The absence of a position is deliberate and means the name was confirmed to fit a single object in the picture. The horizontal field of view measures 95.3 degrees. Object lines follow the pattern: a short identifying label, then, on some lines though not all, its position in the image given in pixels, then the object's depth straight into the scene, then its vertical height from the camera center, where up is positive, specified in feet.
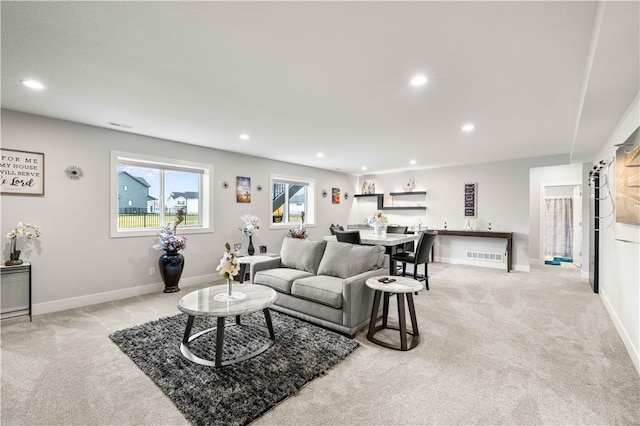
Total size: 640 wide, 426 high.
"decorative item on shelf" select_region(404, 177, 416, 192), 25.62 +2.61
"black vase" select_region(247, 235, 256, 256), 17.53 -2.08
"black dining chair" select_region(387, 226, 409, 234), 21.18 -1.11
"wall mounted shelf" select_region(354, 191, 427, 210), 25.17 +1.55
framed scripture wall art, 10.91 +1.67
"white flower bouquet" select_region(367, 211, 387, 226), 18.60 -0.36
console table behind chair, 19.99 -1.50
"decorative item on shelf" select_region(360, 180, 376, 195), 28.30 +2.68
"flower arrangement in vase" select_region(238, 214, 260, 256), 17.63 -0.74
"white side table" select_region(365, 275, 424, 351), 8.69 -2.99
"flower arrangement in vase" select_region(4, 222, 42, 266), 10.70 -0.75
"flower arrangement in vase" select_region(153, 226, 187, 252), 14.37 -1.31
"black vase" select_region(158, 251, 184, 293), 14.23 -2.64
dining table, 15.35 -1.42
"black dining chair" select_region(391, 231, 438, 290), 14.87 -2.13
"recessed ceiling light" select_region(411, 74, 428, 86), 8.16 +3.86
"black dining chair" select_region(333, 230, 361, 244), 16.08 -1.25
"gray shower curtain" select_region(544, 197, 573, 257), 23.82 -1.01
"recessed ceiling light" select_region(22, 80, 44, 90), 8.63 +3.97
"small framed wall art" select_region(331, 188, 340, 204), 26.43 +1.73
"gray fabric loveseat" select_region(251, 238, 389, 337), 9.55 -2.44
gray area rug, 6.13 -3.94
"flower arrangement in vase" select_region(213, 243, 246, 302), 8.42 -1.59
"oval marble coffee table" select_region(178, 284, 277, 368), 7.47 -2.44
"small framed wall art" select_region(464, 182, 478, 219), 22.41 +1.09
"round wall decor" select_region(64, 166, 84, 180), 12.24 +1.82
